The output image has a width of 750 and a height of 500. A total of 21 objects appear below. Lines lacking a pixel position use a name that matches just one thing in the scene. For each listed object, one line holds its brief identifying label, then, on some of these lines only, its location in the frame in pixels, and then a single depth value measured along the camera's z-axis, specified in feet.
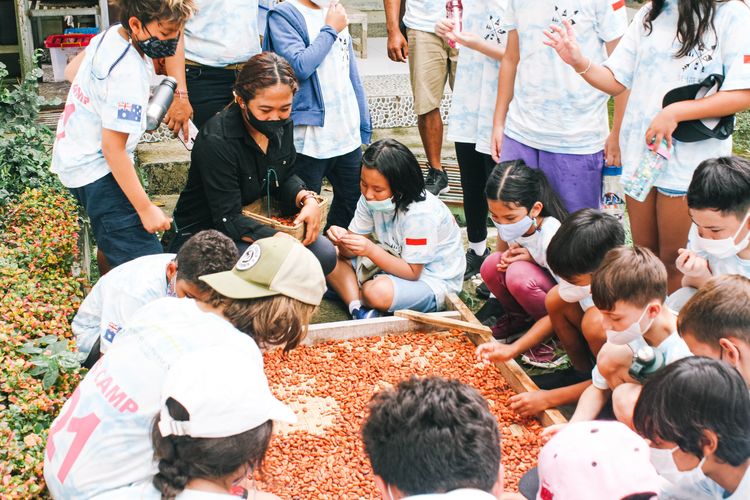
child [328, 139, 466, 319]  12.47
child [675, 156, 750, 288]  9.32
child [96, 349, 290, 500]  6.06
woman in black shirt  11.91
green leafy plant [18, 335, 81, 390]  8.59
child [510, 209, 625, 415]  9.95
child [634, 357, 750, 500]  6.26
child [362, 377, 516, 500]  5.60
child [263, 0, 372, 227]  13.46
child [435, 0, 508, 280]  13.80
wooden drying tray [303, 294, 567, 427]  11.78
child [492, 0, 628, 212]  11.91
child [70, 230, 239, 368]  8.61
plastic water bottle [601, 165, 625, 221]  12.25
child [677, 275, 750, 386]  7.37
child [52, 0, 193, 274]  10.28
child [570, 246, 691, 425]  8.55
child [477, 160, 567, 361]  11.54
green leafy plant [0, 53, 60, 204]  13.82
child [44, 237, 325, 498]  6.82
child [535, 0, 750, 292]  9.99
